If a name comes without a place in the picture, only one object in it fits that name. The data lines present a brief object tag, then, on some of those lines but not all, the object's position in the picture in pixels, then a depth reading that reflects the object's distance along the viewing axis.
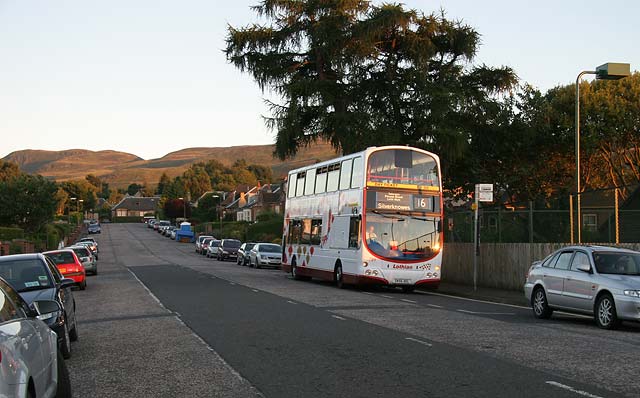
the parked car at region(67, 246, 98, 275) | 38.19
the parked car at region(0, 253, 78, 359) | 12.63
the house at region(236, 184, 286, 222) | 141.75
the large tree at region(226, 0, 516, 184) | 37.88
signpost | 25.31
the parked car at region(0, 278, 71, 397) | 5.42
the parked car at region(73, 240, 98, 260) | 62.26
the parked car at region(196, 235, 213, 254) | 75.57
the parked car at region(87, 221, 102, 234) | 124.22
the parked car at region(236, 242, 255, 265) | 51.75
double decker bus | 26.58
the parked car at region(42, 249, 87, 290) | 28.24
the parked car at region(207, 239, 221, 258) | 66.25
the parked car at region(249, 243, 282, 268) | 47.41
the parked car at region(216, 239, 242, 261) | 61.34
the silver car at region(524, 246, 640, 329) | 15.05
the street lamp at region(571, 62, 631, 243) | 23.20
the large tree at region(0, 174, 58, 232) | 74.50
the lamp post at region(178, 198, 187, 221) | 149.29
